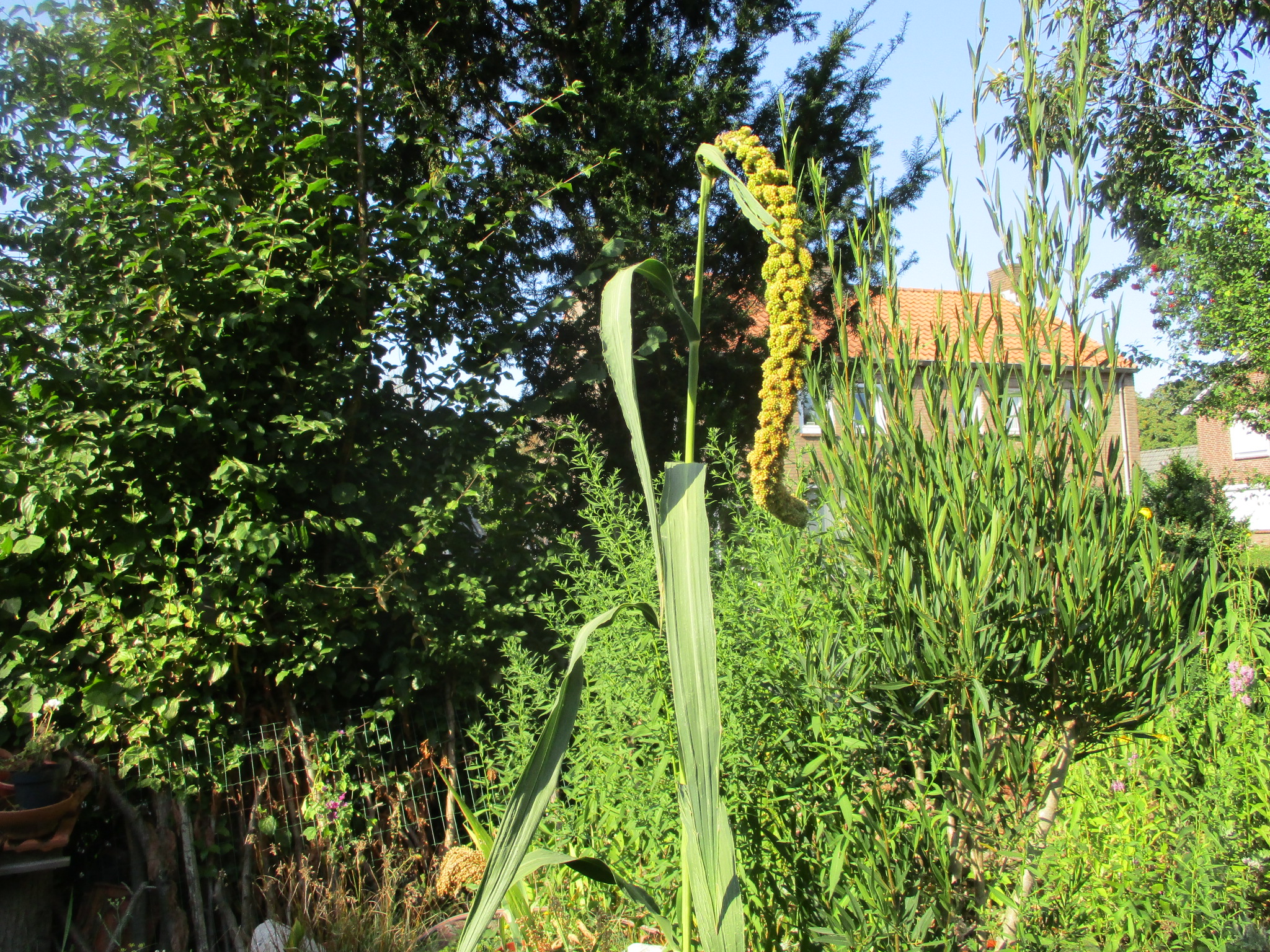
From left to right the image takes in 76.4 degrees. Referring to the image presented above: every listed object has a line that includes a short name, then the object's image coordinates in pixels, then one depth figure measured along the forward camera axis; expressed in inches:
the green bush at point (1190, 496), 369.1
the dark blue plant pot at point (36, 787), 105.1
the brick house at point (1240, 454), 746.2
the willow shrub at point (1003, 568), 52.7
